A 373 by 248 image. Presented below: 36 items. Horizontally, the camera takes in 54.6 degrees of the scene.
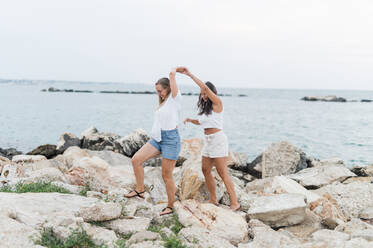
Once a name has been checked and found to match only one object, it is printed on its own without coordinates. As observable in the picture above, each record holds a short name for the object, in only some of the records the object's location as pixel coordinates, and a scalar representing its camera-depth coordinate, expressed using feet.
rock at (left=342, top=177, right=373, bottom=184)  35.04
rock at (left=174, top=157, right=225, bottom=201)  25.55
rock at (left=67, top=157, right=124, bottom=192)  26.35
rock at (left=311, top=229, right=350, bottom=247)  18.24
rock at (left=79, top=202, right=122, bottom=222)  18.08
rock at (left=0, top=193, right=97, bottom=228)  17.83
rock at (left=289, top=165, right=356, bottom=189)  34.17
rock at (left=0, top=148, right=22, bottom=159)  59.69
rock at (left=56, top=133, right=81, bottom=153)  56.22
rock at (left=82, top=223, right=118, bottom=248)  16.25
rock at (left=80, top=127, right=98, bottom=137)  60.39
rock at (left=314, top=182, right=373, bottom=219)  27.84
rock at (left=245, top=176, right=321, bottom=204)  26.59
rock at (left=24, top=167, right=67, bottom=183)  25.76
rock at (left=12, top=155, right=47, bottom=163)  40.88
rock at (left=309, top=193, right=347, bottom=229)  22.79
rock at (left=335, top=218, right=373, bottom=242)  18.98
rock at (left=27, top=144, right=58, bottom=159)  54.08
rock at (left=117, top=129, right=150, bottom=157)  49.73
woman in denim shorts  19.84
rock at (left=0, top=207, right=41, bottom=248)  15.35
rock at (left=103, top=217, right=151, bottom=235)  18.09
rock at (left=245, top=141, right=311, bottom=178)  43.29
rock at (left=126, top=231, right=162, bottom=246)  16.67
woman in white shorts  21.71
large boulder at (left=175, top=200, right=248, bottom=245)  19.72
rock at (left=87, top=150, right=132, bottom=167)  44.21
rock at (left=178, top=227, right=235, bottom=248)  17.58
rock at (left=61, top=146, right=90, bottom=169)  39.22
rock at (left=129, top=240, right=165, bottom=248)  16.14
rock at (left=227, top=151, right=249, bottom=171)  43.42
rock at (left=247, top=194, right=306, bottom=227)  21.93
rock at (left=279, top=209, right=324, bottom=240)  21.51
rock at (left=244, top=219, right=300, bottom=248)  18.07
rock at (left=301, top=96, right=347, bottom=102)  336.70
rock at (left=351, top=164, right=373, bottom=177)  42.57
